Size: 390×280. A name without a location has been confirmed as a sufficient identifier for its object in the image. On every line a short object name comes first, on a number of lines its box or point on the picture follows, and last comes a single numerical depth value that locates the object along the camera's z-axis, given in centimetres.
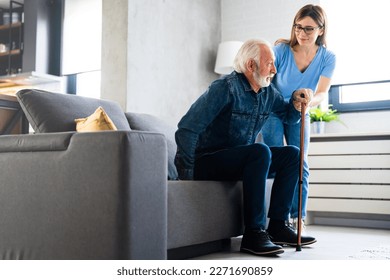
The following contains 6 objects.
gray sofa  162
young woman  276
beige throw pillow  214
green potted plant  430
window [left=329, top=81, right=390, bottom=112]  440
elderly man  231
